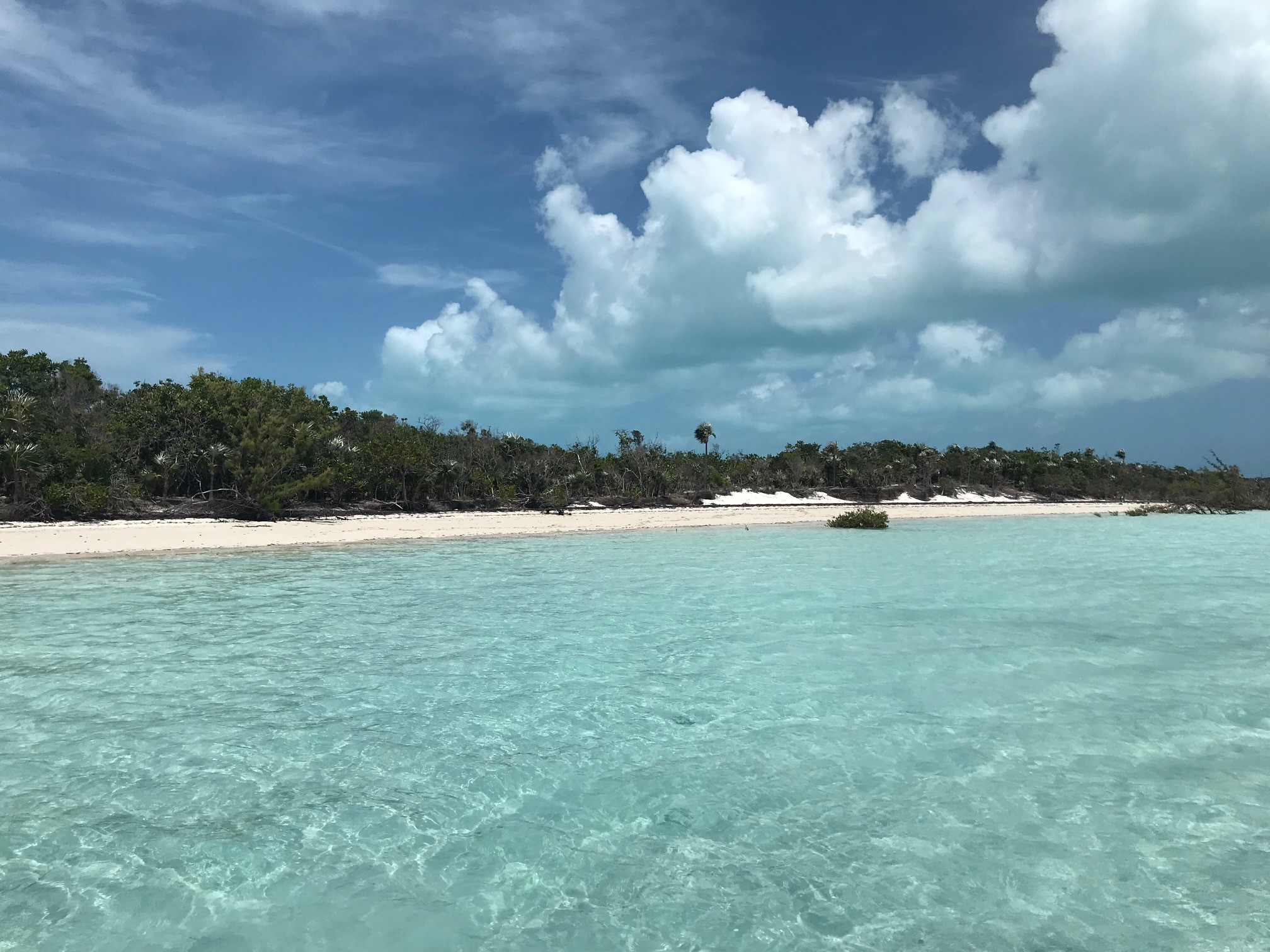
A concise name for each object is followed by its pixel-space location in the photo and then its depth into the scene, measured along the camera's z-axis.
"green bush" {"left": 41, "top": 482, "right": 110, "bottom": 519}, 28.00
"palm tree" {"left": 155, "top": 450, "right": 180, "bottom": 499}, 31.56
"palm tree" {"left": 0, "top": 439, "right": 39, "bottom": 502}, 27.52
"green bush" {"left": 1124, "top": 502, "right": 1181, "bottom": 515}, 49.50
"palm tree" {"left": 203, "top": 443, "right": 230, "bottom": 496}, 31.59
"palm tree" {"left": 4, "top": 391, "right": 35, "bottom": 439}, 28.64
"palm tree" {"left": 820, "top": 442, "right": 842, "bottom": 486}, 60.28
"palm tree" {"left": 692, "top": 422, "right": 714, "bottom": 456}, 57.25
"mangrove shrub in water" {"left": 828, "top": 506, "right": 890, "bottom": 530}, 37.06
